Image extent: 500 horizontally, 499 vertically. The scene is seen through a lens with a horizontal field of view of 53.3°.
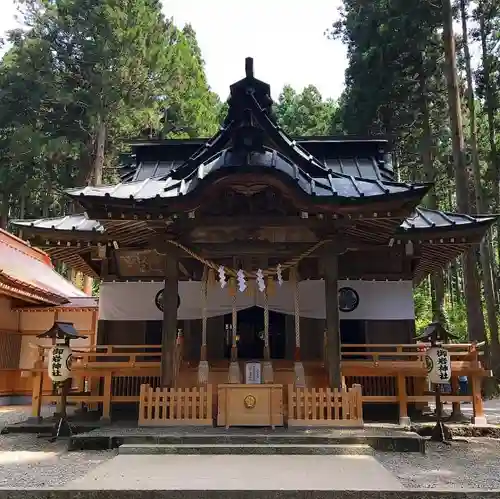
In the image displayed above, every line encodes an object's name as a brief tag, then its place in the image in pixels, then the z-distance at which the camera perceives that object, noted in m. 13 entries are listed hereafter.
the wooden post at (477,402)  9.15
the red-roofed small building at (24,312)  16.11
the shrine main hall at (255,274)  8.22
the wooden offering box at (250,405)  8.02
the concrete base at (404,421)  8.84
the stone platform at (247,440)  7.08
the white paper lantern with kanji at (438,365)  8.40
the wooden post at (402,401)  8.90
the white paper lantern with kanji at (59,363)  8.67
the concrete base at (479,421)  9.12
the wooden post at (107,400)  9.27
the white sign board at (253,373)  8.56
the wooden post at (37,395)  9.66
